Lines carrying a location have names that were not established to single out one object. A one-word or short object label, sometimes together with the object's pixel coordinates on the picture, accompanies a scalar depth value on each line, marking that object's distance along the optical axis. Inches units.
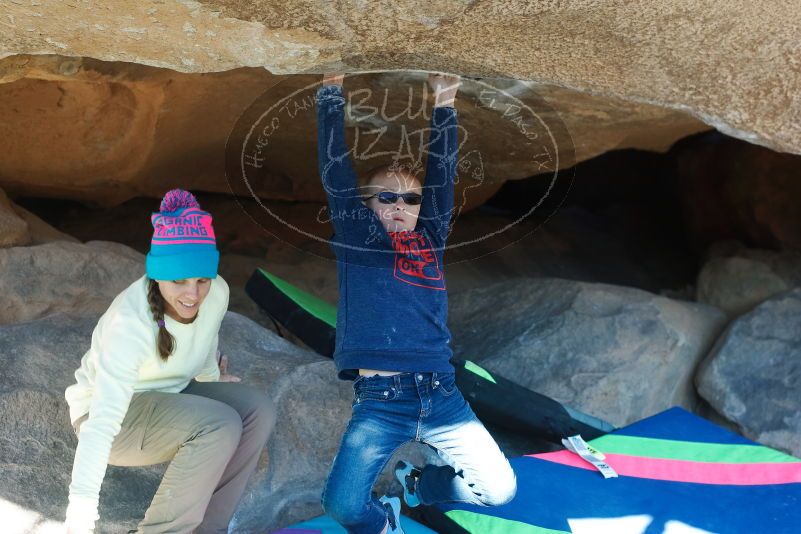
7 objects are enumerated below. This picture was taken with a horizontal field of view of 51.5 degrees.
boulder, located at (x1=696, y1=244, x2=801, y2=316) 146.0
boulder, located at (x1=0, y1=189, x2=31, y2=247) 108.1
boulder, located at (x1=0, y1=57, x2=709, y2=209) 109.7
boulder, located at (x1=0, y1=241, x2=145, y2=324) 102.1
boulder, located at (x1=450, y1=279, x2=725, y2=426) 116.2
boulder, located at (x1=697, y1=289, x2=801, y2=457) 114.6
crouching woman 69.2
